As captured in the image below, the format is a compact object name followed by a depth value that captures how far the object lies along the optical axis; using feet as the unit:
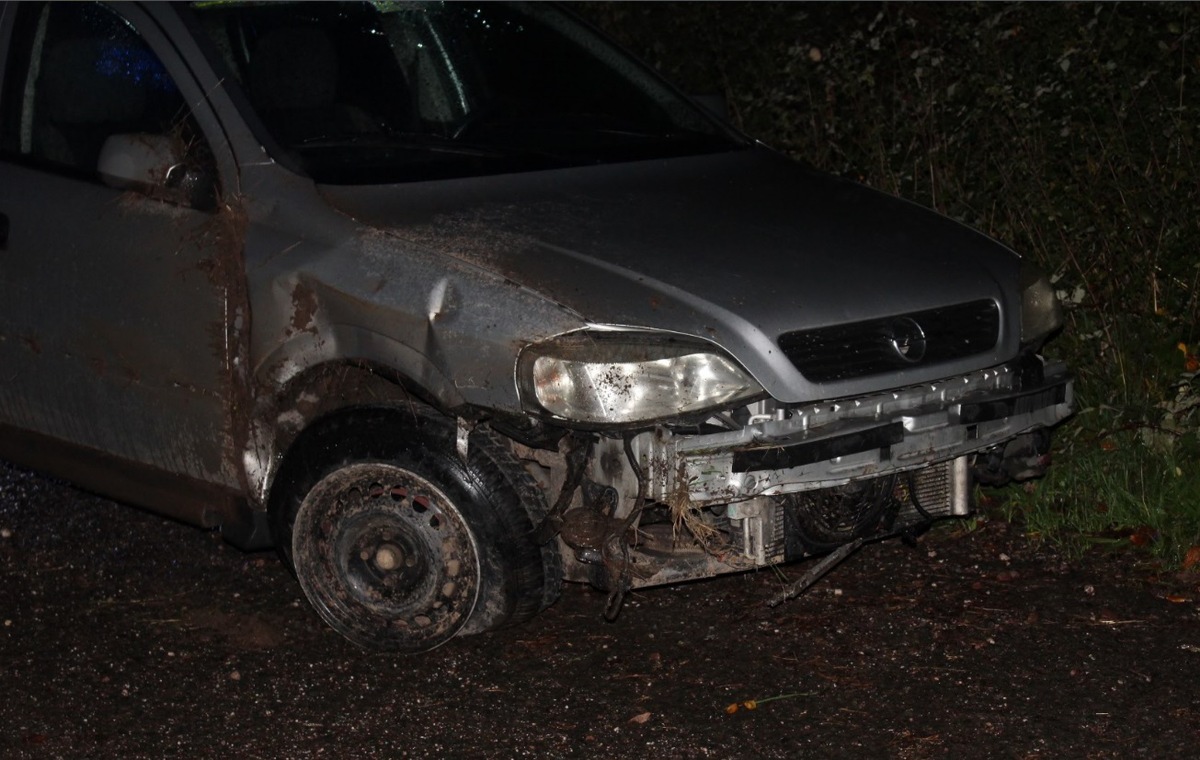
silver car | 13.35
